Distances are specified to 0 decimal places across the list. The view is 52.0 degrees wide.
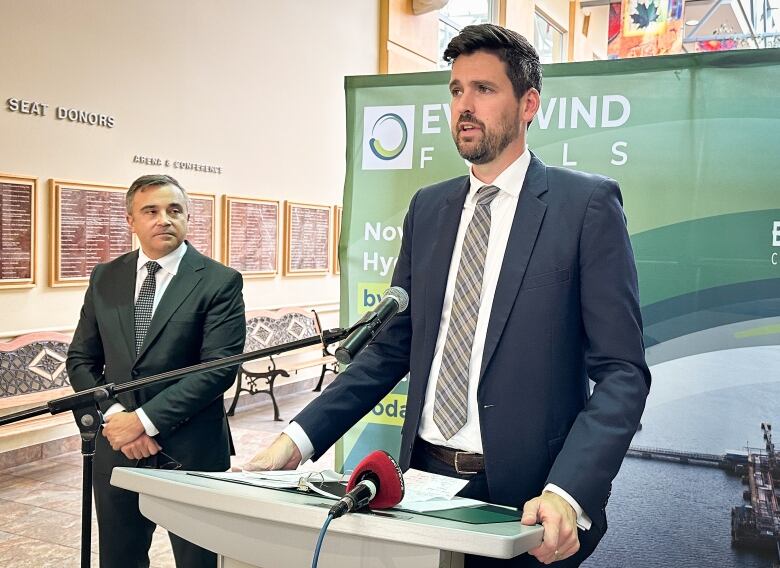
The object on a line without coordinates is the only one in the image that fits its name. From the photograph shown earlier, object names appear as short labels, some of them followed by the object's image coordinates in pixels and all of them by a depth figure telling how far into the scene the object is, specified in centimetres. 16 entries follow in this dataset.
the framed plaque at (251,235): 773
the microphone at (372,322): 137
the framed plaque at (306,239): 868
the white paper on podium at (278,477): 122
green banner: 282
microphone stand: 156
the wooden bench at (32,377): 555
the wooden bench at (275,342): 759
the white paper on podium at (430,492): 119
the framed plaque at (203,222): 724
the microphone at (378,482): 110
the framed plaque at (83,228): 596
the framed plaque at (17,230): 557
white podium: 99
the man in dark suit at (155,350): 275
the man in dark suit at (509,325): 153
